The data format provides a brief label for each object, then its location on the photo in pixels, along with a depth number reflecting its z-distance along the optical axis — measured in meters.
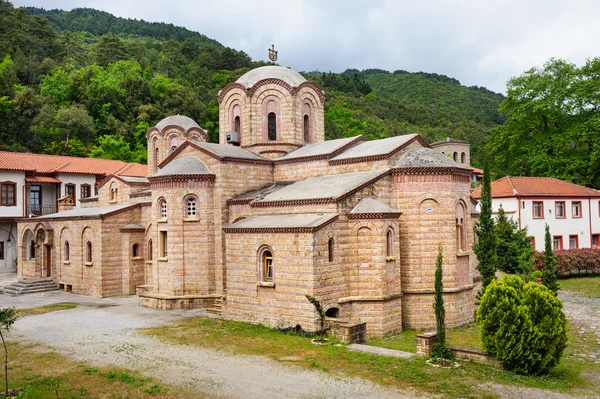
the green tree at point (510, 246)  26.62
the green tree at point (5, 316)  10.12
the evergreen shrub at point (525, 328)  11.45
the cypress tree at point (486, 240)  15.40
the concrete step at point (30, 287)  24.50
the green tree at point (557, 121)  37.56
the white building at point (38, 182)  32.00
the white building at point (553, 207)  31.95
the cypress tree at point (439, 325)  12.57
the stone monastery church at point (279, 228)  16.42
